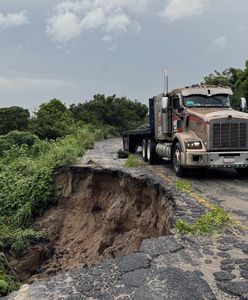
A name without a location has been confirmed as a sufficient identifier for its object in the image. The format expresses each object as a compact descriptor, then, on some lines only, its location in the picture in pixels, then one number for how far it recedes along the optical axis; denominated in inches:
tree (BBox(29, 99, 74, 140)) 793.6
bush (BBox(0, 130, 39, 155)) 637.1
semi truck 280.1
